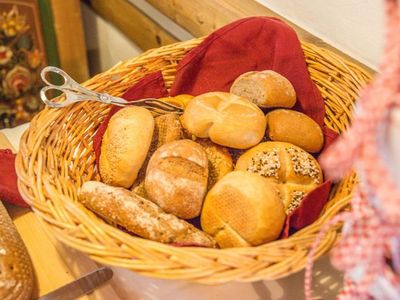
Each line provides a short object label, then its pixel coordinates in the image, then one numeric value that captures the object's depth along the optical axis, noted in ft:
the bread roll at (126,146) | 2.21
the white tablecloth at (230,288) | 2.09
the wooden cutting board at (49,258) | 2.27
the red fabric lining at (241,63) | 2.46
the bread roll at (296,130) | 2.27
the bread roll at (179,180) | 2.05
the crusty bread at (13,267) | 1.99
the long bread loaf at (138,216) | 1.92
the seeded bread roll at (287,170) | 2.09
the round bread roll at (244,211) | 1.85
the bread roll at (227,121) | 2.19
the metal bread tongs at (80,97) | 2.32
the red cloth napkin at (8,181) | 2.56
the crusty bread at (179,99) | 2.59
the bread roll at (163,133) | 2.35
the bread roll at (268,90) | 2.35
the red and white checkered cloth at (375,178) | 0.96
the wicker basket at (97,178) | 1.61
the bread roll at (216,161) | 2.23
